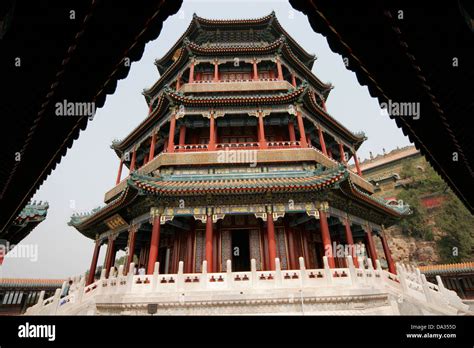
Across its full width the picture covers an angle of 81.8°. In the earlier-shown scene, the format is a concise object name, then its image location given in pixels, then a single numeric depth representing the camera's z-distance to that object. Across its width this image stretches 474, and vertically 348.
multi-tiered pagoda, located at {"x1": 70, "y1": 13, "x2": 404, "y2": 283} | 11.51
